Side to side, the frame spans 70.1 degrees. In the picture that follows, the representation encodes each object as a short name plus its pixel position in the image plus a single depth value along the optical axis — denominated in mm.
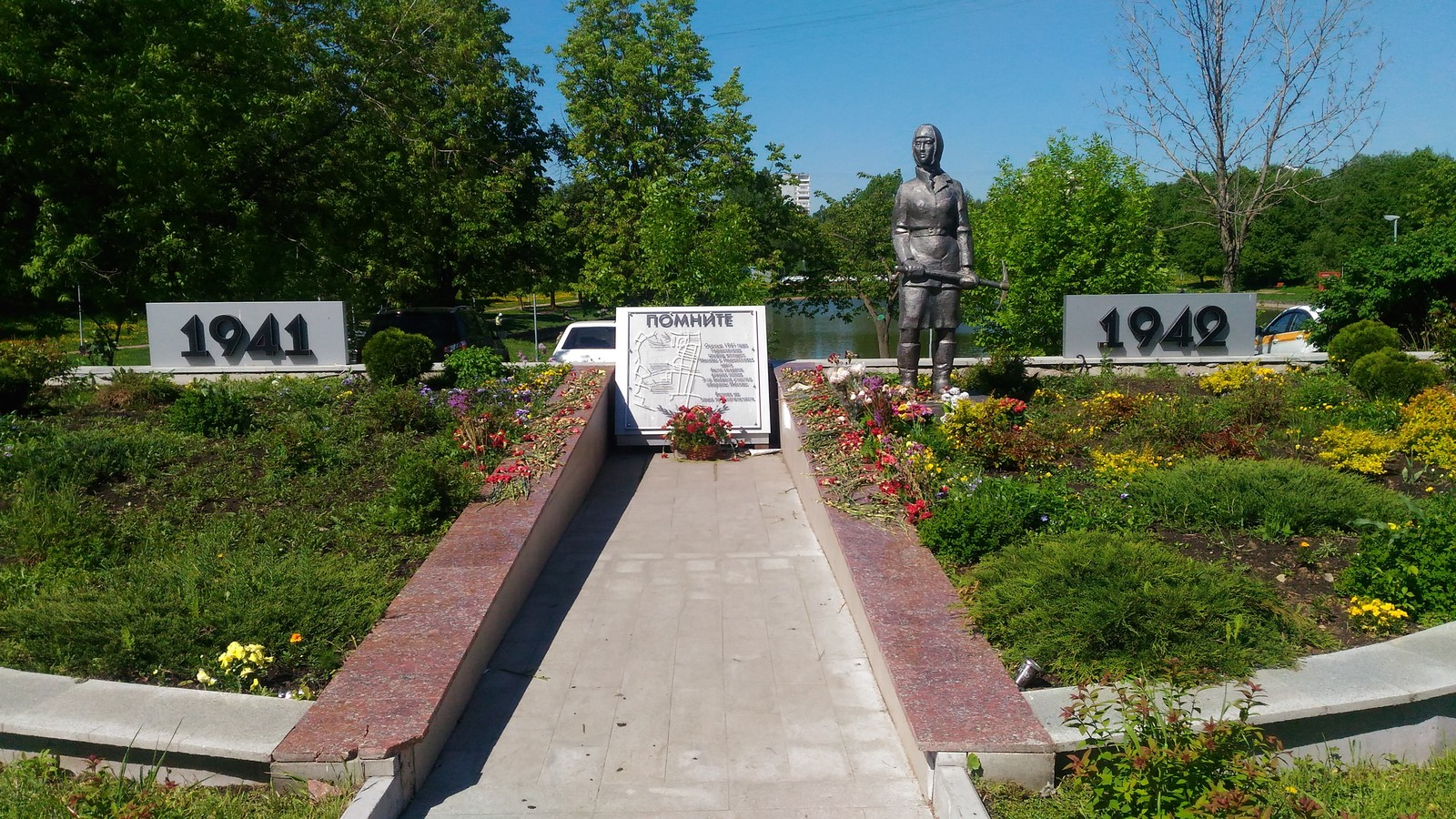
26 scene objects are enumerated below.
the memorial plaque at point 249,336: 12648
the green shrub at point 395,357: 11203
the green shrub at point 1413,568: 5117
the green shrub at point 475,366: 11195
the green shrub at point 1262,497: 6250
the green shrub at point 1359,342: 11164
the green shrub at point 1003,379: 11203
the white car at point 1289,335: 15906
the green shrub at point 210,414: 8992
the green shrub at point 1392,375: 9734
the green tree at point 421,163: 20703
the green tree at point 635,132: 21750
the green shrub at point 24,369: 9727
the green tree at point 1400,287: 12875
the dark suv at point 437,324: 15742
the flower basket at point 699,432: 10641
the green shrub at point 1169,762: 3242
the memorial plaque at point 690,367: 11070
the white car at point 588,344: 14531
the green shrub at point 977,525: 6176
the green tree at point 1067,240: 18281
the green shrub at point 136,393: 10398
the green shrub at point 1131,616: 4613
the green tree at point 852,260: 30156
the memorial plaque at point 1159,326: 12641
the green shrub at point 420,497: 6855
